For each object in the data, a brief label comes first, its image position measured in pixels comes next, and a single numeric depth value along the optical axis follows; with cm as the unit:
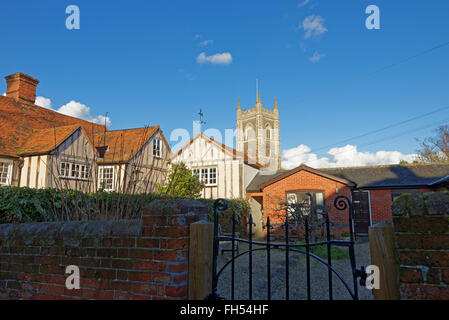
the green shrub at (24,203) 589
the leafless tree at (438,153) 2741
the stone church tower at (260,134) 5912
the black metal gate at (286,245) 192
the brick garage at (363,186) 1633
